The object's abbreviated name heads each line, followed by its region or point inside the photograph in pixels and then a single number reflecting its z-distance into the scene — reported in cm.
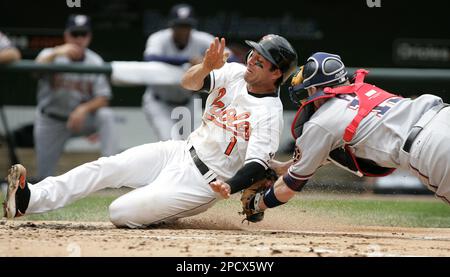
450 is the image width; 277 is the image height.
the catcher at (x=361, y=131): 981
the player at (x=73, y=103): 1736
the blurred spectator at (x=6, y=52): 1637
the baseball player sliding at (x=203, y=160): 1083
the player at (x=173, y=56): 1742
